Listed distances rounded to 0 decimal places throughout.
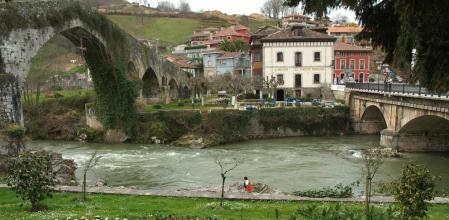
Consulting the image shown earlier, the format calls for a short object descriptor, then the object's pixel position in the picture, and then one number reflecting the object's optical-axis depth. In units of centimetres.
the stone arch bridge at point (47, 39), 2505
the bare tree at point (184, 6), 18075
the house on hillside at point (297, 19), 8910
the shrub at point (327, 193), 1699
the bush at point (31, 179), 1302
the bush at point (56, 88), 6889
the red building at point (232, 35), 9606
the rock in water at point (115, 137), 4200
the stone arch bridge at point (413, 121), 2963
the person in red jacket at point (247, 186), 1969
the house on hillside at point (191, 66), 8181
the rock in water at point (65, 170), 2194
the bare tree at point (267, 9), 15612
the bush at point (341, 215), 785
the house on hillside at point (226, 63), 7205
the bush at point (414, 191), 1034
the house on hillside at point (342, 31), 10075
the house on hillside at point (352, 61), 6681
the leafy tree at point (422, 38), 858
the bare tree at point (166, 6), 16905
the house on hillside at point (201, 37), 10700
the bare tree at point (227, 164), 2942
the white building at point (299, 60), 5372
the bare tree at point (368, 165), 1269
